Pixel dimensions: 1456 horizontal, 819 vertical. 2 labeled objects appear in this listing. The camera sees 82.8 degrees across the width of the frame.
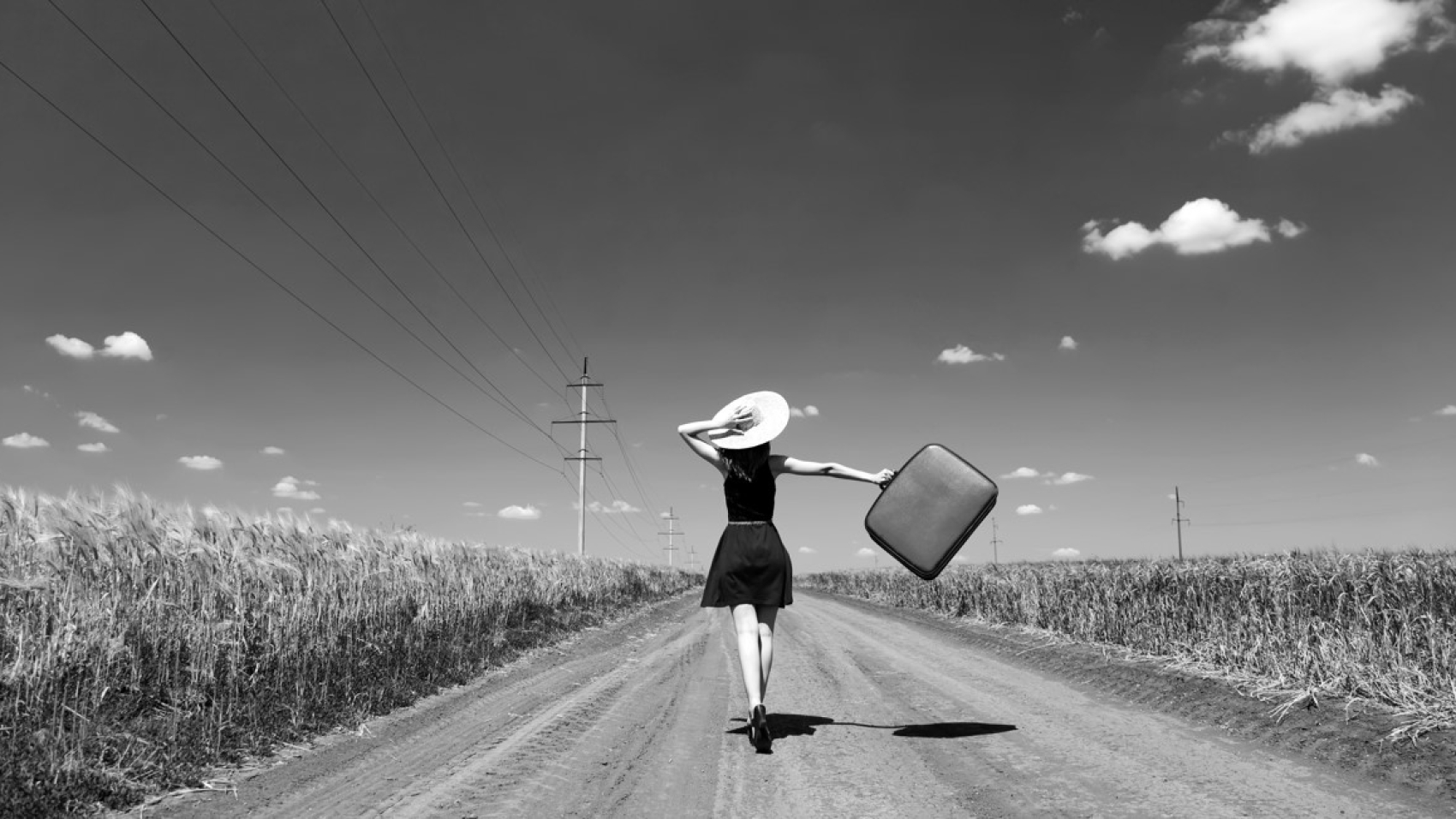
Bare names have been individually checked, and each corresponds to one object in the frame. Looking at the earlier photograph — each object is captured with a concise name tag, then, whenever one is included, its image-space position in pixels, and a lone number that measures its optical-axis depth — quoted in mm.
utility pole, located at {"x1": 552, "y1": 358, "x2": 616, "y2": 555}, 41562
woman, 5961
